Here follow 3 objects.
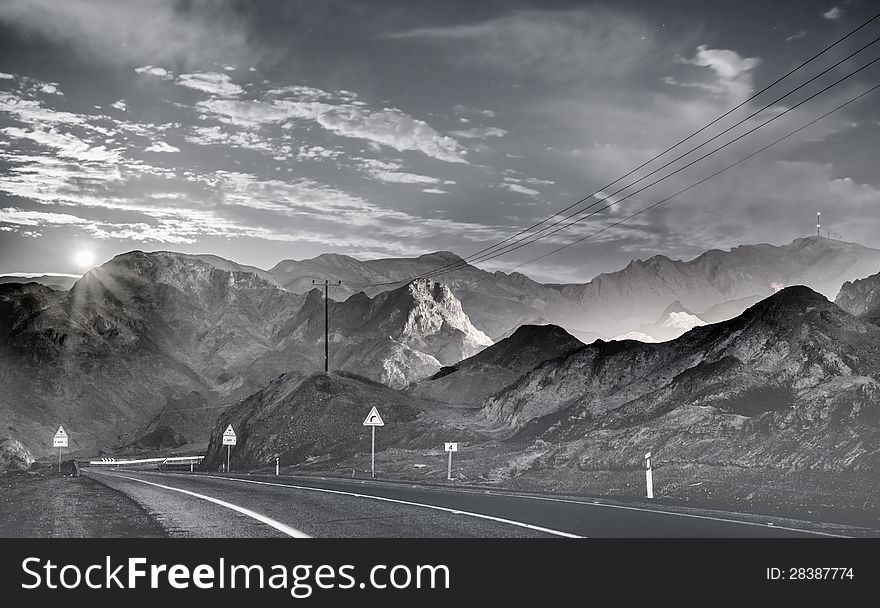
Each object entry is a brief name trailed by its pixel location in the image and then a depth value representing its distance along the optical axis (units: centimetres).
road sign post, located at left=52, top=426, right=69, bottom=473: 4572
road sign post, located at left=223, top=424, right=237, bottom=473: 4584
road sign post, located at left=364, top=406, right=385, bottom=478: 3481
